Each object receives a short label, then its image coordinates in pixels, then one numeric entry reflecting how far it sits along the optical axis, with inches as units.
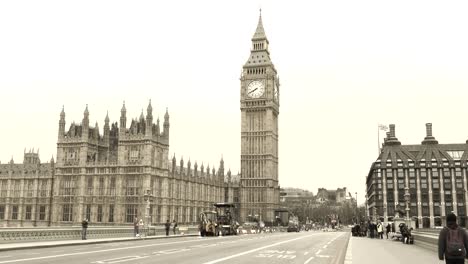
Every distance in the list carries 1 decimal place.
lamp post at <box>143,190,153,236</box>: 1978.6
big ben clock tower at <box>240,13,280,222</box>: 4594.0
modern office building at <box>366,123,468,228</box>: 4724.4
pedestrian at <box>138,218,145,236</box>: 1855.8
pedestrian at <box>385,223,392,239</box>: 1993.1
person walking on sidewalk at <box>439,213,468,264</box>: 444.2
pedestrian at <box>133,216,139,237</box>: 1756.4
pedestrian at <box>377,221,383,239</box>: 1909.4
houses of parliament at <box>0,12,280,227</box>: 3250.5
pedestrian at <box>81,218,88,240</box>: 1439.0
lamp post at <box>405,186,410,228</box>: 1791.3
